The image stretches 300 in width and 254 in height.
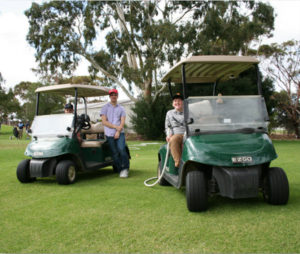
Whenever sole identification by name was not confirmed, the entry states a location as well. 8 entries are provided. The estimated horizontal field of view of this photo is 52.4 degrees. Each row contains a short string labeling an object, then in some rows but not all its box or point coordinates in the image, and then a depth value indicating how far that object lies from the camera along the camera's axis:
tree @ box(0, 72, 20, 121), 41.44
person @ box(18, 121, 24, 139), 25.00
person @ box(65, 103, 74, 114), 6.41
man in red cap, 6.36
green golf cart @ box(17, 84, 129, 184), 5.55
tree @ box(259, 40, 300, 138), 24.70
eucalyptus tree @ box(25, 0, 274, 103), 20.77
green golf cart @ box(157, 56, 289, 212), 3.58
